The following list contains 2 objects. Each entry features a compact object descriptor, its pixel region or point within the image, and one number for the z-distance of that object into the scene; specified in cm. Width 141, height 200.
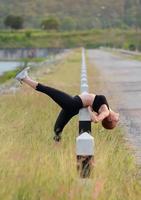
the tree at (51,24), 19125
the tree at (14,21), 18612
